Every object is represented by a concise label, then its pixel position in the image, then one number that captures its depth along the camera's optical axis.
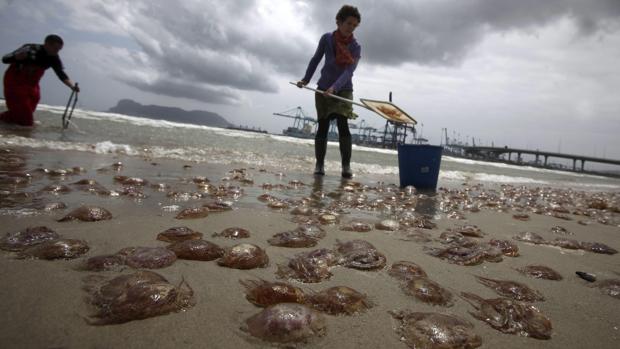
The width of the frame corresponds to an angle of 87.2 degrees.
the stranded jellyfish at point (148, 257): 1.29
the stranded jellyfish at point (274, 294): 1.09
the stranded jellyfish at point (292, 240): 1.73
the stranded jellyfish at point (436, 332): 0.95
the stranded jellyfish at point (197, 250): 1.41
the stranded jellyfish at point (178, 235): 1.66
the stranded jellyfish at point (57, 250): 1.28
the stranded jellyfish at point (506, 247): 1.93
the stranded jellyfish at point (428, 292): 1.24
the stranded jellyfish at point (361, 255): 1.53
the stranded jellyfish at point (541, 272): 1.61
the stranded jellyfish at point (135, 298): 0.93
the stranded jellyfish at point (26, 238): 1.33
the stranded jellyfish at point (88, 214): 1.79
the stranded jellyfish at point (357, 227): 2.21
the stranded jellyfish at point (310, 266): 1.35
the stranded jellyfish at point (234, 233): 1.81
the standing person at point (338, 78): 5.07
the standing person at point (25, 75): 6.56
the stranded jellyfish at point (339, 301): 1.09
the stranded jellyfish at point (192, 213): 2.09
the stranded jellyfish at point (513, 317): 1.08
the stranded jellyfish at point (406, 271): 1.45
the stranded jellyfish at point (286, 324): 0.90
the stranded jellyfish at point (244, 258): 1.38
